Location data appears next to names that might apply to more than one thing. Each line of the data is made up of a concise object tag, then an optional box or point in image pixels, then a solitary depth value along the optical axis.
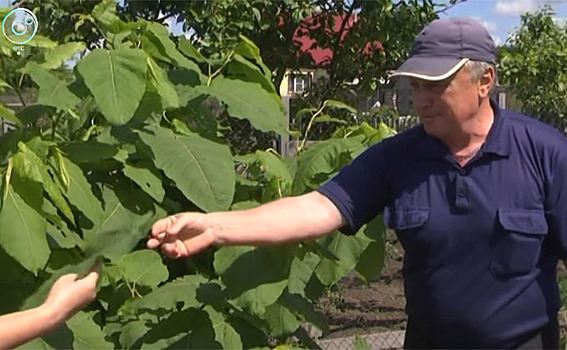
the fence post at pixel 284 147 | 4.45
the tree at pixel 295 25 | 5.42
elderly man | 2.29
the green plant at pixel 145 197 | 2.44
